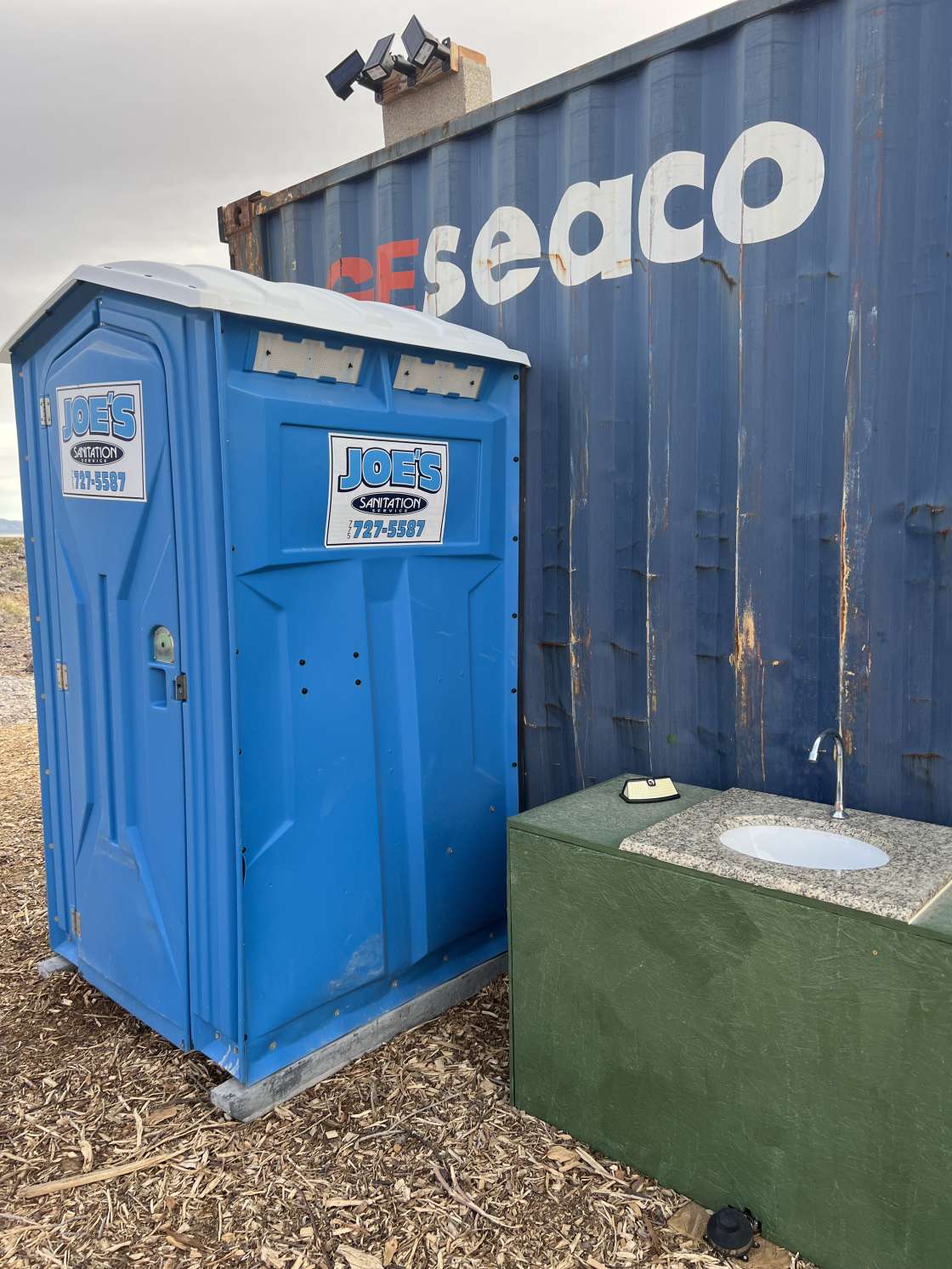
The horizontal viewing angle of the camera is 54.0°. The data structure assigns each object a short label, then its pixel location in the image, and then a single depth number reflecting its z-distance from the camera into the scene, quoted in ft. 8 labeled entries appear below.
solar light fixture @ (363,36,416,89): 11.90
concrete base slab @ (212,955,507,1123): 8.32
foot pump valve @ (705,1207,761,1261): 6.71
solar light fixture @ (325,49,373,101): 12.88
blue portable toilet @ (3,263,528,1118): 7.95
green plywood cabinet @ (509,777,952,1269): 6.01
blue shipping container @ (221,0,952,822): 7.88
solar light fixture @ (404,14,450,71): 11.61
